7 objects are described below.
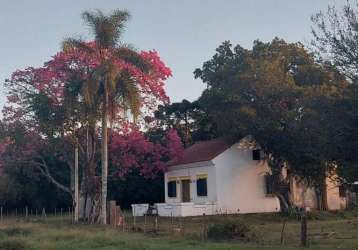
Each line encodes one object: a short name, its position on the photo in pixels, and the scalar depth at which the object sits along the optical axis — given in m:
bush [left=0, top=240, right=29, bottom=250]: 17.58
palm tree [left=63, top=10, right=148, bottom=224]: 27.70
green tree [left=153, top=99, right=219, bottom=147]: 48.34
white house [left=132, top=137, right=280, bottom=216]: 35.53
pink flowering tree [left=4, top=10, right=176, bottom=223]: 28.00
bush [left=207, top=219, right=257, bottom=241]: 20.10
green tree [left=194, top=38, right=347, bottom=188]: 31.88
